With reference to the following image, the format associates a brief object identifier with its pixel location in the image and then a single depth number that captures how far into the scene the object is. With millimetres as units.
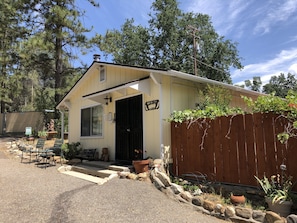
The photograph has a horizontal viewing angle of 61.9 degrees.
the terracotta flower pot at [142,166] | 6863
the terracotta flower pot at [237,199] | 4507
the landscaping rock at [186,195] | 4949
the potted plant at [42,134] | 16150
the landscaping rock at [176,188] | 5227
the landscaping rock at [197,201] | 4731
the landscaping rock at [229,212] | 4227
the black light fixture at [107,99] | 9728
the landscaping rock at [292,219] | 3500
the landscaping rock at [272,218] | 3678
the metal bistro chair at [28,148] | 10484
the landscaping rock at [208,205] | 4501
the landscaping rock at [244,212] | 4062
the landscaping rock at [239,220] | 4008
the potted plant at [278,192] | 4004
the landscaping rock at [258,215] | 3951
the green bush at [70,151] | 10375
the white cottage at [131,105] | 7488
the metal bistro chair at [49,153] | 9492
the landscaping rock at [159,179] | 5582
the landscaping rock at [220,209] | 4348
